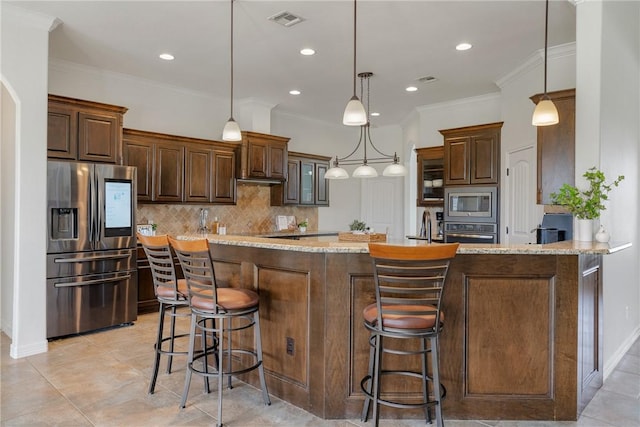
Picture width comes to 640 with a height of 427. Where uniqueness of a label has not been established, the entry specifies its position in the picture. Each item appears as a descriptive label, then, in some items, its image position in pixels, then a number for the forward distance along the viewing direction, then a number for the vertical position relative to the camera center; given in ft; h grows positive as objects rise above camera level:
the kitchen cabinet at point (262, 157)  20.97 +2.85
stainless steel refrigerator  13.51 -1.18
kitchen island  8.61 -2.35
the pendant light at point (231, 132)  13.11 +2.48
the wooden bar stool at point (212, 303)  8.47 -1.85
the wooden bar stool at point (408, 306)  7.20 -1.67
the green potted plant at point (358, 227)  17.13 -0.50
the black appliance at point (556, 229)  12.12 -0.36
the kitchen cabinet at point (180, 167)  17.58 +2.01
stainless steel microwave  18.90 +0.54
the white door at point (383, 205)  27.48 +0.66
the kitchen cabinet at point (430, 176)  21.93 +2.06
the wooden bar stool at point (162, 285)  9.61 -1.72
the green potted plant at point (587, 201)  9.82 +0.37
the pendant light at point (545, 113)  10.09 +2.43
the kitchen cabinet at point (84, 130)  13.84 +2.75
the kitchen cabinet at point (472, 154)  18.86 +2.79
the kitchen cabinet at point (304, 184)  23.82 +1.74
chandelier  17.02 +1.78
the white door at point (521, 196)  16.84 +0.81
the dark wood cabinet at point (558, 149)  11.63 +1.90
